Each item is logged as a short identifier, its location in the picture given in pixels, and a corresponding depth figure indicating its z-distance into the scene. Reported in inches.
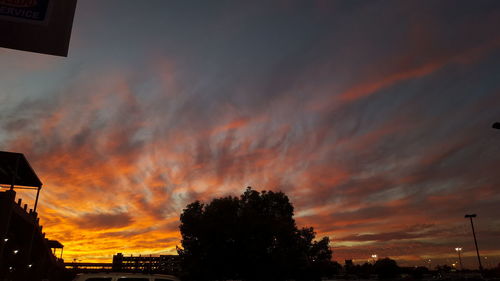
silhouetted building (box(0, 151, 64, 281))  995.9
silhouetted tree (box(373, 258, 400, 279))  5885.8
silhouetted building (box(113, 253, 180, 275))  5503.9
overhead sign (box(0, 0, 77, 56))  243.6
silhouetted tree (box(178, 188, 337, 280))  1724.9
